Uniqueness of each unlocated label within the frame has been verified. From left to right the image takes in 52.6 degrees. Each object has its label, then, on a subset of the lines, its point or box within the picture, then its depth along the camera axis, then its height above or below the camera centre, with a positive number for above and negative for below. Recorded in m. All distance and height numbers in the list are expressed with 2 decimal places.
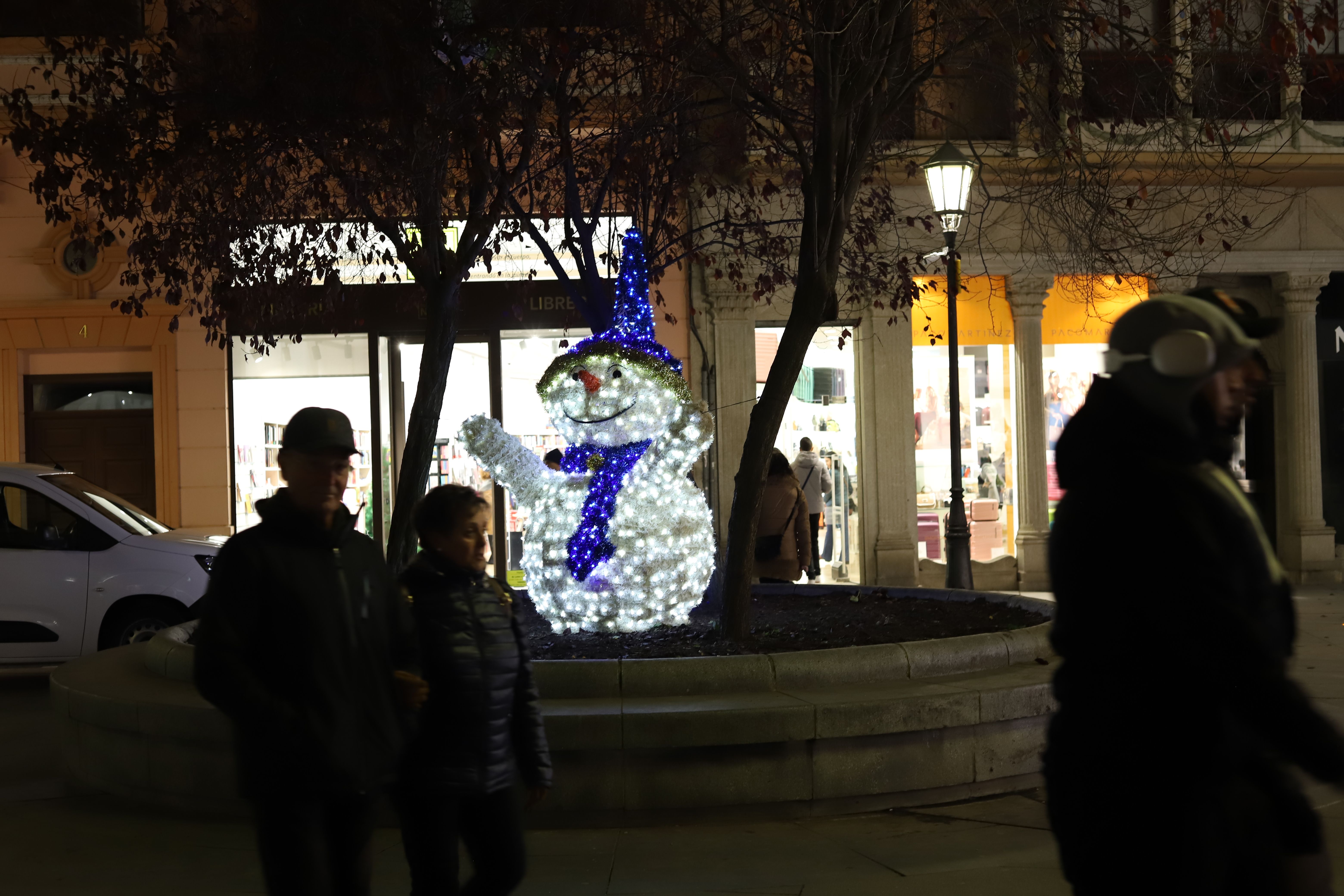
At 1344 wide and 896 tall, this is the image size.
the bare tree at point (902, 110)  7.84 +2.35
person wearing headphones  2.35 -0.34
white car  10.55 -0.69
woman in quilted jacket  3.56 -0.64
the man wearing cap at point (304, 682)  3.19 -0.46
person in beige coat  11.71 -0.42
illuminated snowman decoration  7.99 -0.08
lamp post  11.95 +1.90
